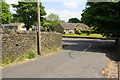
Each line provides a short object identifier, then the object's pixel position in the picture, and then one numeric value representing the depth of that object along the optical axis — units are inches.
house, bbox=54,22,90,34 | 2169.3
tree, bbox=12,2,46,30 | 1361.0
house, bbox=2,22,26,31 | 1878.6
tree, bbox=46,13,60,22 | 2308.3
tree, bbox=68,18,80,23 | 3666.6
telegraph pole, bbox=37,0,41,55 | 406.1
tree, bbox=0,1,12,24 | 1558.3
